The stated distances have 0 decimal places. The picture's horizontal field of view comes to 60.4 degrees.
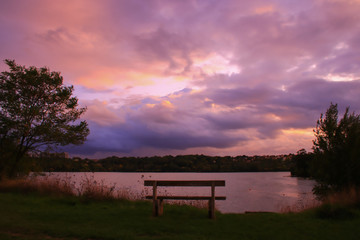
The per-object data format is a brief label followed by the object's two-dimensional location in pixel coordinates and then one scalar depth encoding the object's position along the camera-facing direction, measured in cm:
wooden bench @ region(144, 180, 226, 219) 948
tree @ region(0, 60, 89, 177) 1983
